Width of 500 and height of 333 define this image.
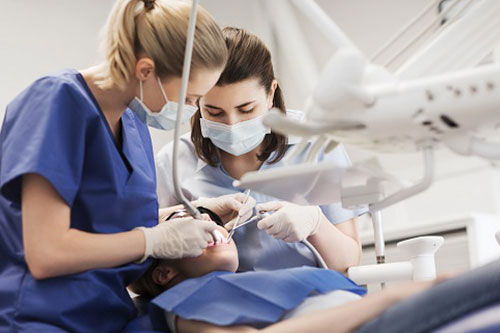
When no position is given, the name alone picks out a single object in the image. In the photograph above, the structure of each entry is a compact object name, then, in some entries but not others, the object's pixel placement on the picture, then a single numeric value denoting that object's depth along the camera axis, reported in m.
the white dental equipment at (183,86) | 1.22
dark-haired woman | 1.76
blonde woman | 1.24
